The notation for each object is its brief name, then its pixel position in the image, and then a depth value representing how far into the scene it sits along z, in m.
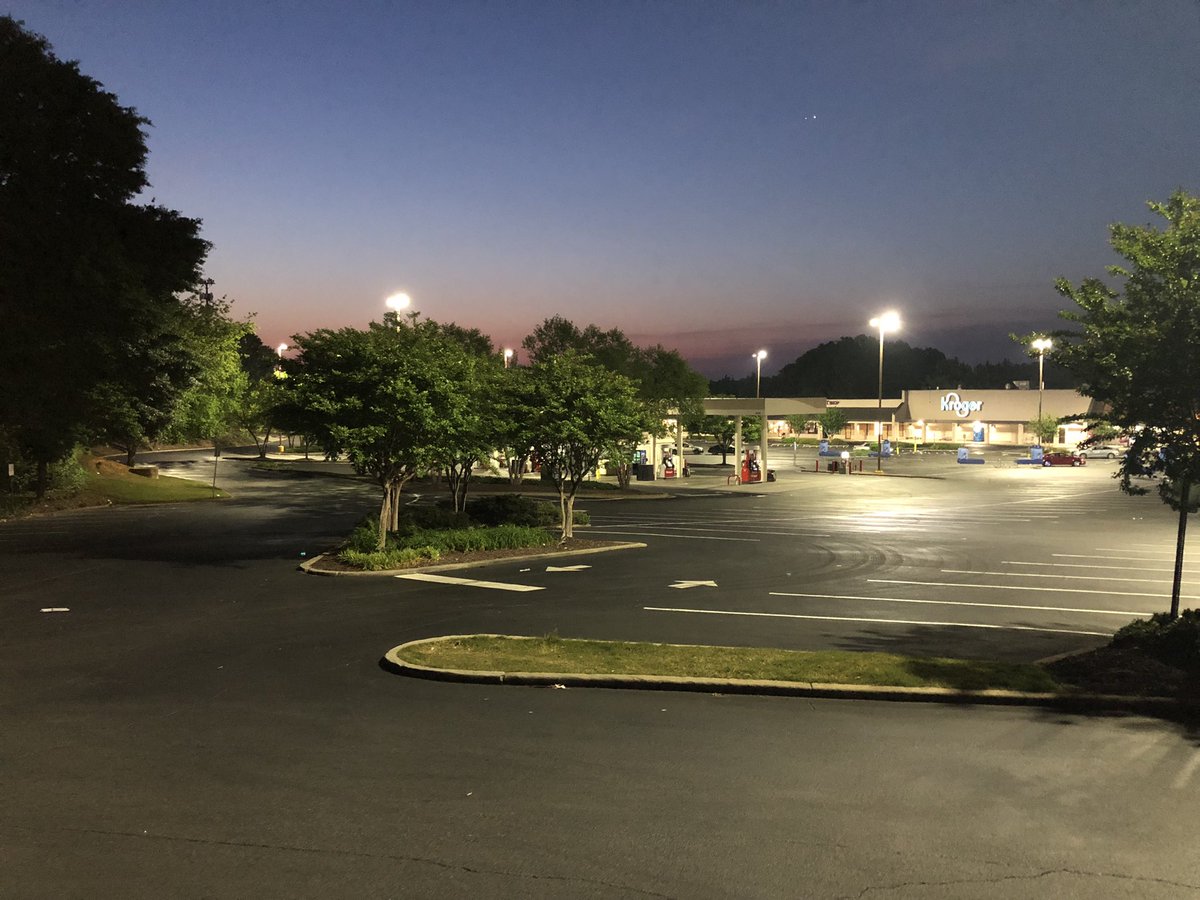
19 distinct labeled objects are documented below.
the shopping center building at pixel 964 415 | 91.94
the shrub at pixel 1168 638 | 9.11
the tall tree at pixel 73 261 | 26.47
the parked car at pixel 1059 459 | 64.25
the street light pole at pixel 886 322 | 52.62
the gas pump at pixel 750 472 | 45.06
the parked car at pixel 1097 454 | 73.12
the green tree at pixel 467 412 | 18.28
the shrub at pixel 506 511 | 23.30
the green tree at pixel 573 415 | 20.33
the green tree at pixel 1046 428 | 78.77
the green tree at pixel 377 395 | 17.30
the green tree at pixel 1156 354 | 9.58
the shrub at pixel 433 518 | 21.20
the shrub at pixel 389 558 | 16.91
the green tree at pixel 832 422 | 104.88
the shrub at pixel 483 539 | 18.80
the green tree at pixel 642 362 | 47.44
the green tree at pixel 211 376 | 34.41
